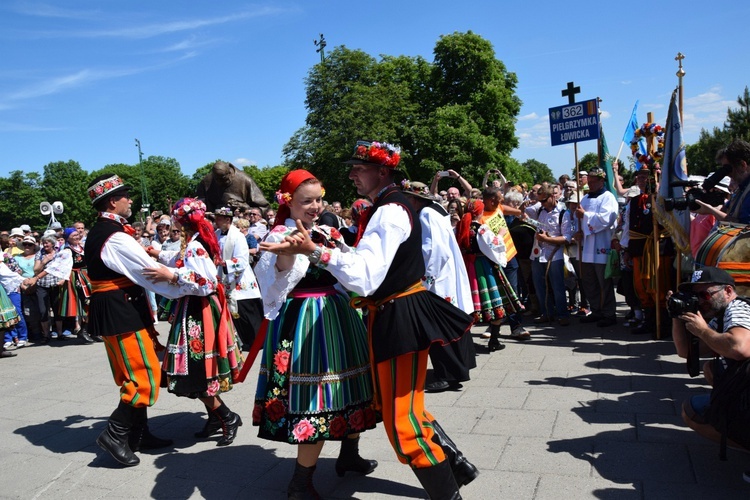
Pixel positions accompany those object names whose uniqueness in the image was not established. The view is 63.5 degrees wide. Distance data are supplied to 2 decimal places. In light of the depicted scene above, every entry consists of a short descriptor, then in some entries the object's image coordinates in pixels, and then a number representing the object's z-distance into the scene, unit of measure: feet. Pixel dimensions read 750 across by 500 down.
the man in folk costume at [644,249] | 22.89
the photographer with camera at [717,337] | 10.36
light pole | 123.34
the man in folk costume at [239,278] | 16.90
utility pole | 116.16
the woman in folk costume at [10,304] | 29.30
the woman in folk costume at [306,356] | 10.53
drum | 11.91
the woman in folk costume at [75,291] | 33.22
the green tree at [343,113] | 100.53
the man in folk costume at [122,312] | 14.05
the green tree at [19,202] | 213.46
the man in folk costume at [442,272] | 16.98
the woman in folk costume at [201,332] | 14.46
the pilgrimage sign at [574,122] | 31.27
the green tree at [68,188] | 213.05
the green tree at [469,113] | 98.12
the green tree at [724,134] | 144.26
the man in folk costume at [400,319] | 9.57
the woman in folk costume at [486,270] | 22.33
